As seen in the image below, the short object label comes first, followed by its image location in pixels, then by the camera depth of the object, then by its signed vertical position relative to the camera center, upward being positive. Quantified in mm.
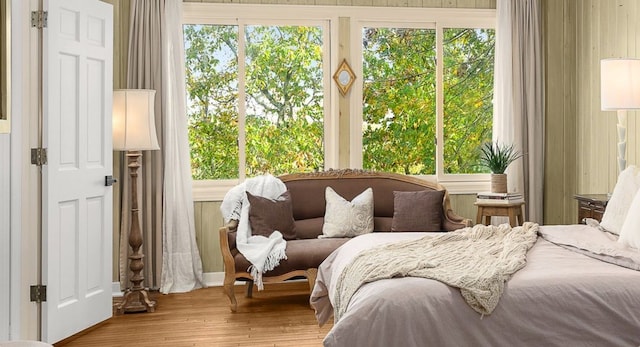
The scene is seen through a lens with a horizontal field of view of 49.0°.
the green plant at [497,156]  6020 +117
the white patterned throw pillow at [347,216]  5488 -372
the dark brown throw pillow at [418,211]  5438 -333
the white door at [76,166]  4152 +16
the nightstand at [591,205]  4966 -266
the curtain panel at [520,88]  6273 +727
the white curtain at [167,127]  5828 +351
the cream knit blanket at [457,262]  2828 -419
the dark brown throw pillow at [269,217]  5309 -368
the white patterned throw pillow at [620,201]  3936 -182
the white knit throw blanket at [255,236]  5039 -472
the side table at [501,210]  5816 -342
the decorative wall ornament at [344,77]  6189 +811
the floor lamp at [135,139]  5152 +220
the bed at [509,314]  2758 -580
